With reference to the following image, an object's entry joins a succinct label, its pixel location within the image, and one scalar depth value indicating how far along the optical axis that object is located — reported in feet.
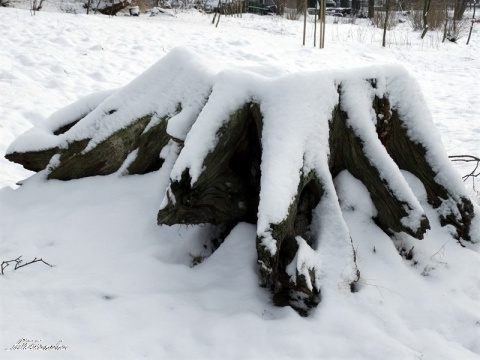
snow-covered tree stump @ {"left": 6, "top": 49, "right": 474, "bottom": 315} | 7.24
